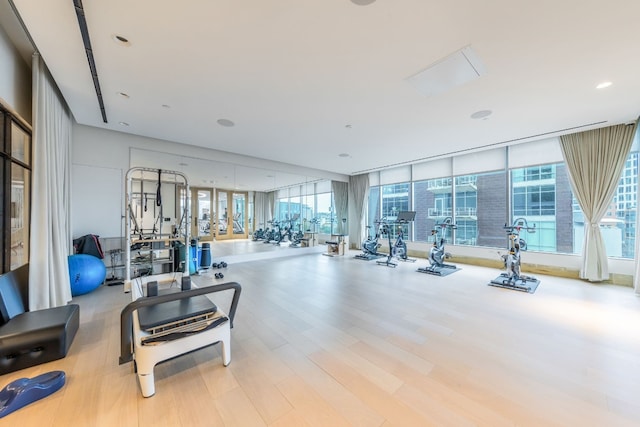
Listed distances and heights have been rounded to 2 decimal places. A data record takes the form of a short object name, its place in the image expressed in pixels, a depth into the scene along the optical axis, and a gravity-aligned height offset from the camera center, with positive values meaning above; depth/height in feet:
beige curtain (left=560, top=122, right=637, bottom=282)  14.15 +2.39
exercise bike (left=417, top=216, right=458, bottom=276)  17.88 -3.45
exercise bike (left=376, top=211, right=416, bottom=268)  21.34 -2.82
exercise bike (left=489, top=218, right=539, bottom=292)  14.06 -3.60
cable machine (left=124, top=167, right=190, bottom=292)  16.05 -0.16
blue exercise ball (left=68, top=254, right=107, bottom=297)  11.75 -3.01
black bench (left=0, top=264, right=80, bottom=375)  6.32 -3.34
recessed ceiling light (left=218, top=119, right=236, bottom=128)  13.46 +5.28
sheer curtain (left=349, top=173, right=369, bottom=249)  29.17 +1.06
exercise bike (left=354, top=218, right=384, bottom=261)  23.49 -3.54
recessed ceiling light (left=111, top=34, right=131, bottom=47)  7.13 +5.33
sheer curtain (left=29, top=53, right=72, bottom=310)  9.04 +0.37
